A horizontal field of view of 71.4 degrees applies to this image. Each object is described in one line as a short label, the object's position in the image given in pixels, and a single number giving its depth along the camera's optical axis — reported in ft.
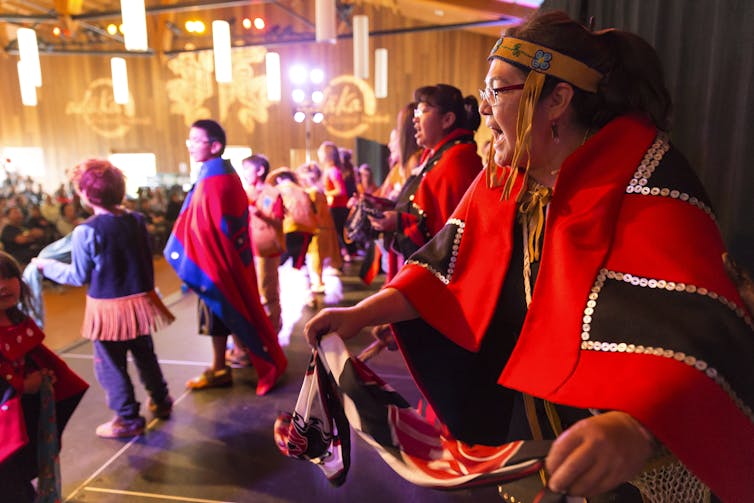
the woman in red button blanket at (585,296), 2.28
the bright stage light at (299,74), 34.19
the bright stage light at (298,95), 32.84
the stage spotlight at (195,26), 35.23
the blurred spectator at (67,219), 14.99
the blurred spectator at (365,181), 22.56
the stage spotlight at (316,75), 34.28
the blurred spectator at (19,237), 12.76
